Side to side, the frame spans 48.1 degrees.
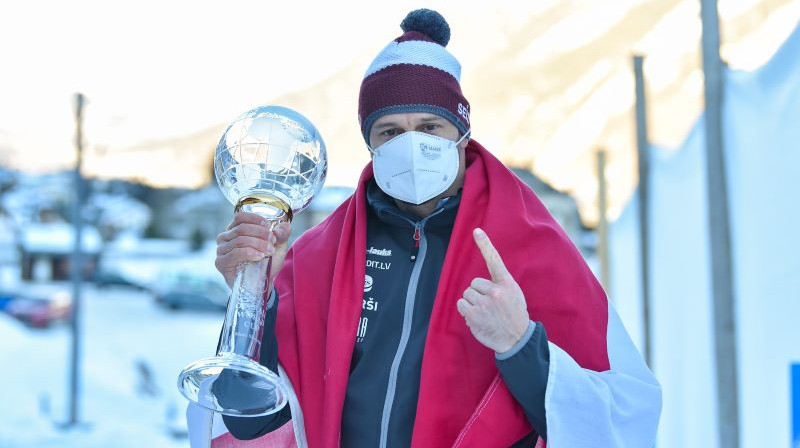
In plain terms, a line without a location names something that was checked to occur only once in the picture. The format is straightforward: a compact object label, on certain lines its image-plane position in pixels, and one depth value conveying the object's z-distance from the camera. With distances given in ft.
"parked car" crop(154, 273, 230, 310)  99.09
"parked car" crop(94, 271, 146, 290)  135.44
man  5.59
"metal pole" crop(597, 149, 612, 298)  23.97
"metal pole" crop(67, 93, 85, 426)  38.55
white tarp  9.45
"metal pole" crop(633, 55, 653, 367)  16.97
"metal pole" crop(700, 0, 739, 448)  10.94
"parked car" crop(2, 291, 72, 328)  86.02
